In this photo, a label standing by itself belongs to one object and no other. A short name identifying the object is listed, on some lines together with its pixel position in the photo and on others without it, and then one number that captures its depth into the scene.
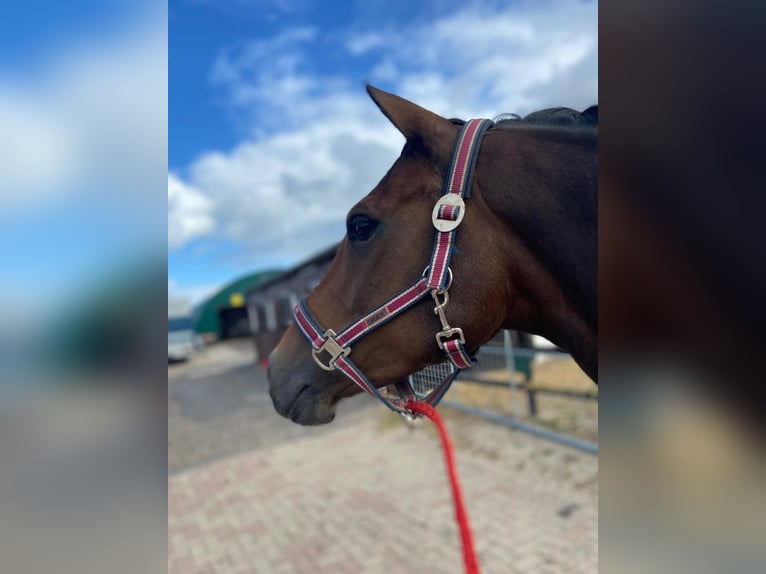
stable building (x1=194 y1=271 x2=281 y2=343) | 33.22
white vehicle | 22.19
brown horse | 1.32
